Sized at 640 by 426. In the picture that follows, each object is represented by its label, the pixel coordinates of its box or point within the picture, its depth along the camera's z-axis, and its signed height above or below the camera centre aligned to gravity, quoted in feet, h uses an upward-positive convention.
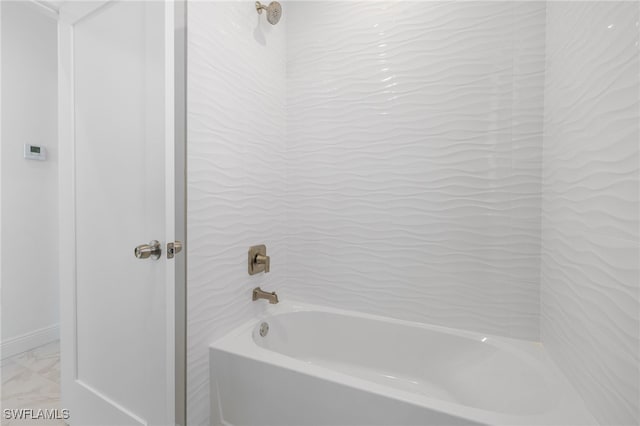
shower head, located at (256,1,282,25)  4.86 +3.36
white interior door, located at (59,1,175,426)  3.14 -0.02
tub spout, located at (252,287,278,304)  5.07 -1.54
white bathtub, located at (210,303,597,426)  3.12 -2.28
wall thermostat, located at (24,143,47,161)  6.54 +1.24
